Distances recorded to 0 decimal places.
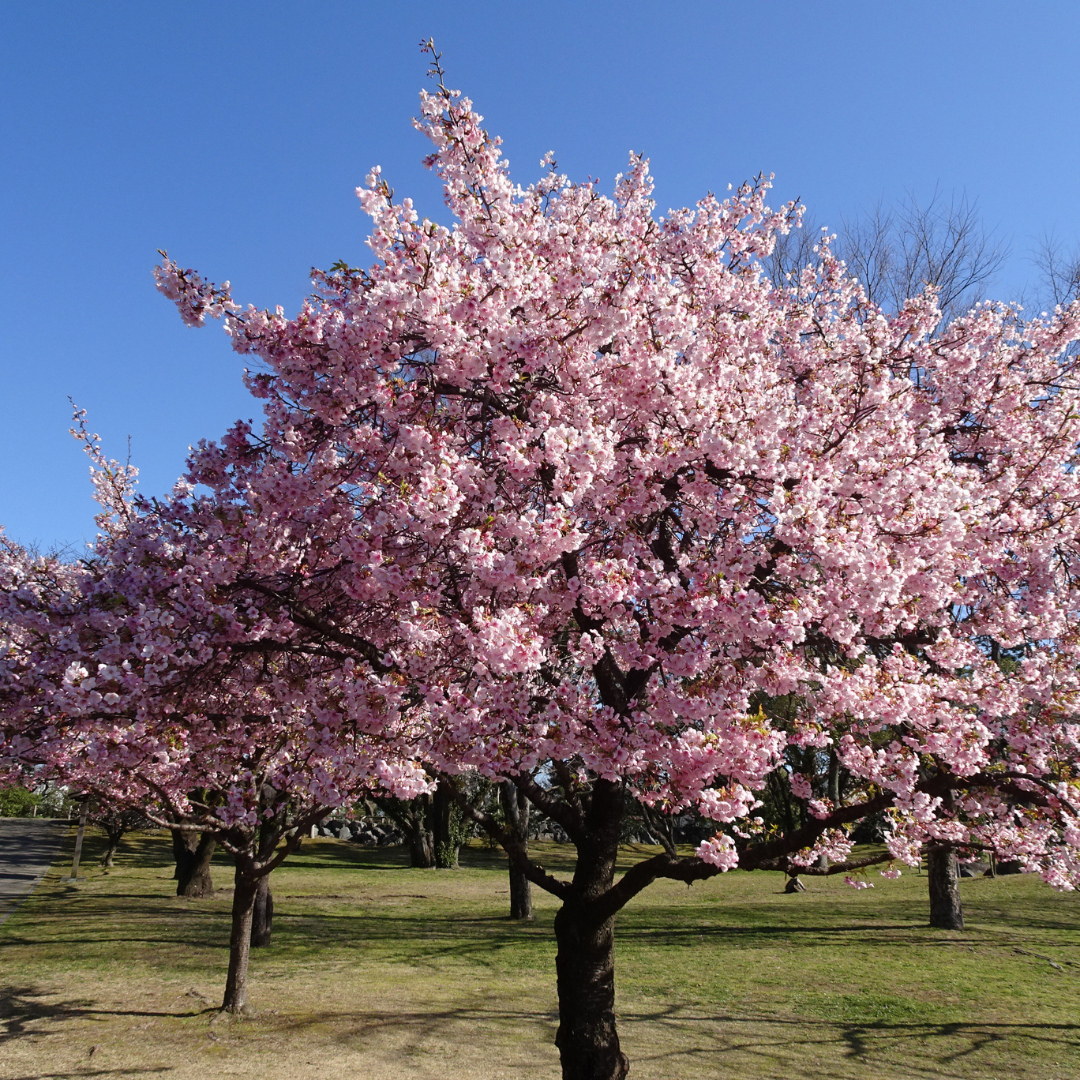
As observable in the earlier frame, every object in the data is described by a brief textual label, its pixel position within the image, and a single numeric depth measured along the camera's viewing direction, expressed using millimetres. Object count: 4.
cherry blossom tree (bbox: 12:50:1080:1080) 5762
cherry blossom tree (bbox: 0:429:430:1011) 5895
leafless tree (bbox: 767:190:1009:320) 14464
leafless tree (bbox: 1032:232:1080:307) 13673
